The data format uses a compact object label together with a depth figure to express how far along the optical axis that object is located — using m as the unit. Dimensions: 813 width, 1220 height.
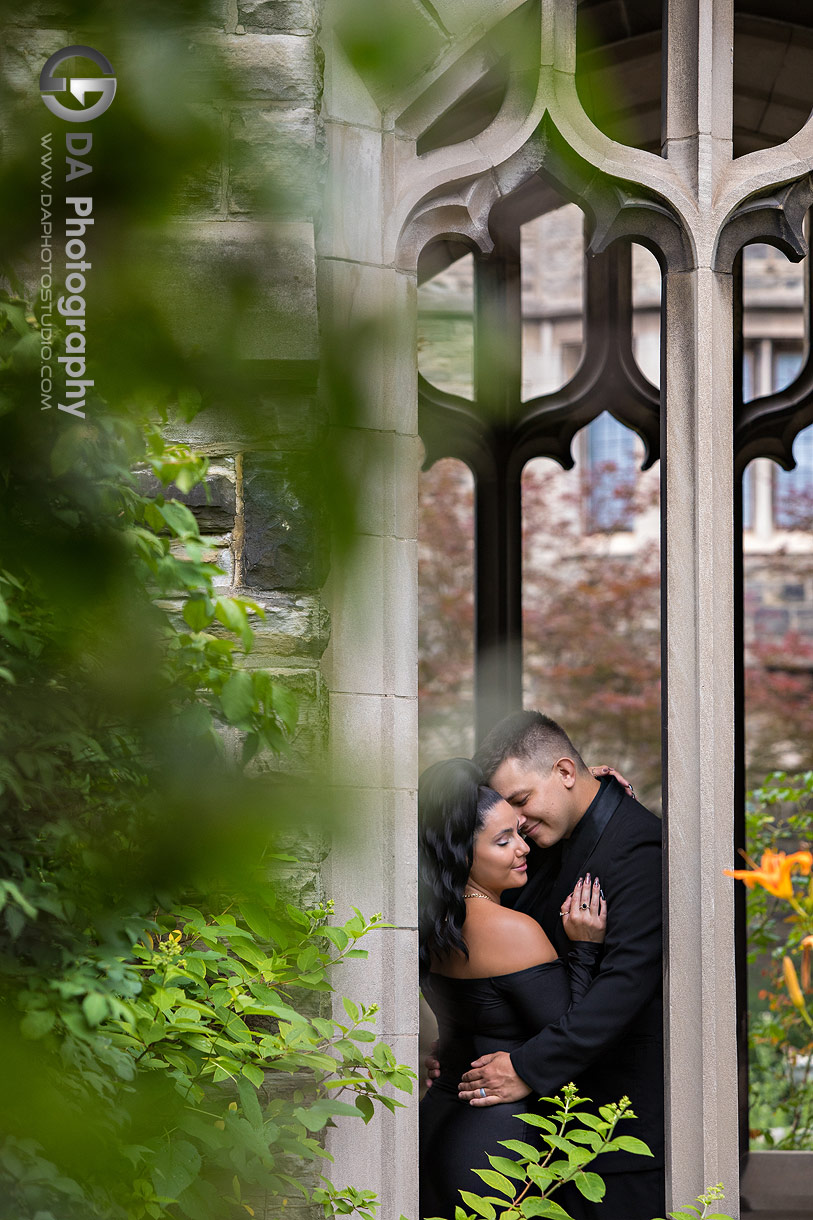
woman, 4.92
